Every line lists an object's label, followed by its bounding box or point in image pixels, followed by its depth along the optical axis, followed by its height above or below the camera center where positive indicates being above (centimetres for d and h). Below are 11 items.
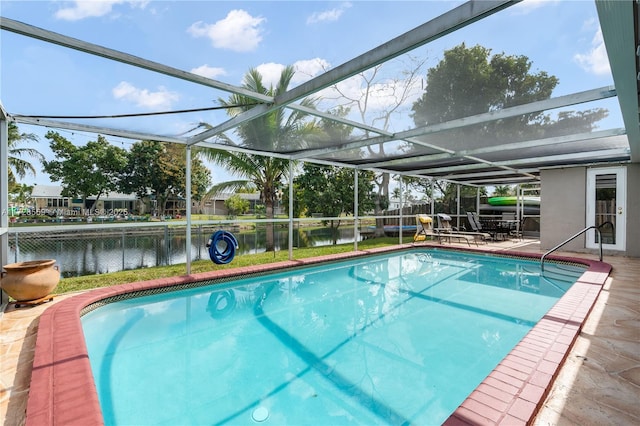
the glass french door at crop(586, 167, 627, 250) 812 +9
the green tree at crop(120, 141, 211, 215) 2384 +287
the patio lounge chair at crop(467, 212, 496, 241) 1204 -77
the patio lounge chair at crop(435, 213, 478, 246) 1143 -80
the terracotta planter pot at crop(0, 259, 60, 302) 388 -93
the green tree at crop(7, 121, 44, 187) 1712 +317
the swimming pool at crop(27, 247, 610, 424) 236 -163
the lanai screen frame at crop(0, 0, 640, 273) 205 +124
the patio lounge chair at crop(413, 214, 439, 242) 1136 -72
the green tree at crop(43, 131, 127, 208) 2128 +299
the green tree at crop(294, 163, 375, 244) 1411 +88
